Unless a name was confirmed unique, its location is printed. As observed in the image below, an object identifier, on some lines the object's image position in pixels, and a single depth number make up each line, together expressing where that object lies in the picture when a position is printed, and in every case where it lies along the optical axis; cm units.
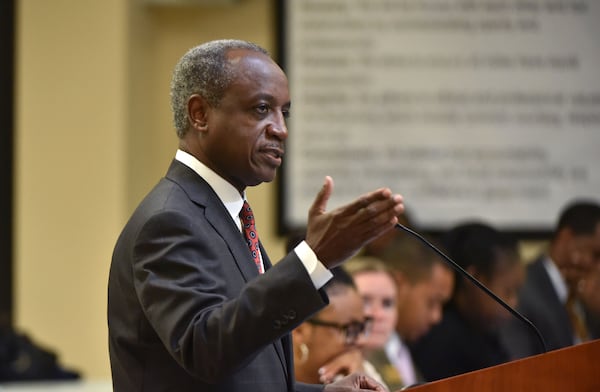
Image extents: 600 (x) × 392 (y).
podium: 375
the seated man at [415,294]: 931
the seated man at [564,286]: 1012
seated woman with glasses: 644
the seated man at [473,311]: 912
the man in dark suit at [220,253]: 346
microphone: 412
